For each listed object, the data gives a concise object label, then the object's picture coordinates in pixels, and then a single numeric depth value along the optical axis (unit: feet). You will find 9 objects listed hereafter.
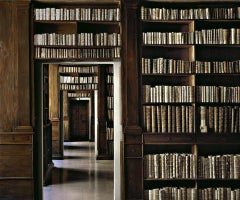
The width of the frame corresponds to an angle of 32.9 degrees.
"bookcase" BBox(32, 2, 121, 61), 19.86
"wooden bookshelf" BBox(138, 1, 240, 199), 19.39
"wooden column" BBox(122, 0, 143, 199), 19.58
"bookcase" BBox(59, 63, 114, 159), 38.14
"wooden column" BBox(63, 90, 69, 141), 59.21
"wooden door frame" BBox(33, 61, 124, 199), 20.10
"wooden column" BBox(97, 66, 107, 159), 38.25
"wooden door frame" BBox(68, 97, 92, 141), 59.98
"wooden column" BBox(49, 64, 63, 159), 39.18
